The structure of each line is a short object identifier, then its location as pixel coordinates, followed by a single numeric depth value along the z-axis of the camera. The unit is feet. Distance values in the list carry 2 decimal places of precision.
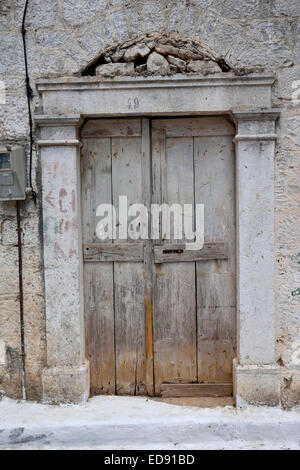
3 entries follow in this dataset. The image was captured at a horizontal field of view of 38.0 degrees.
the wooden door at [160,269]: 11.08
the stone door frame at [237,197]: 10.44
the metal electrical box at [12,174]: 10.40
